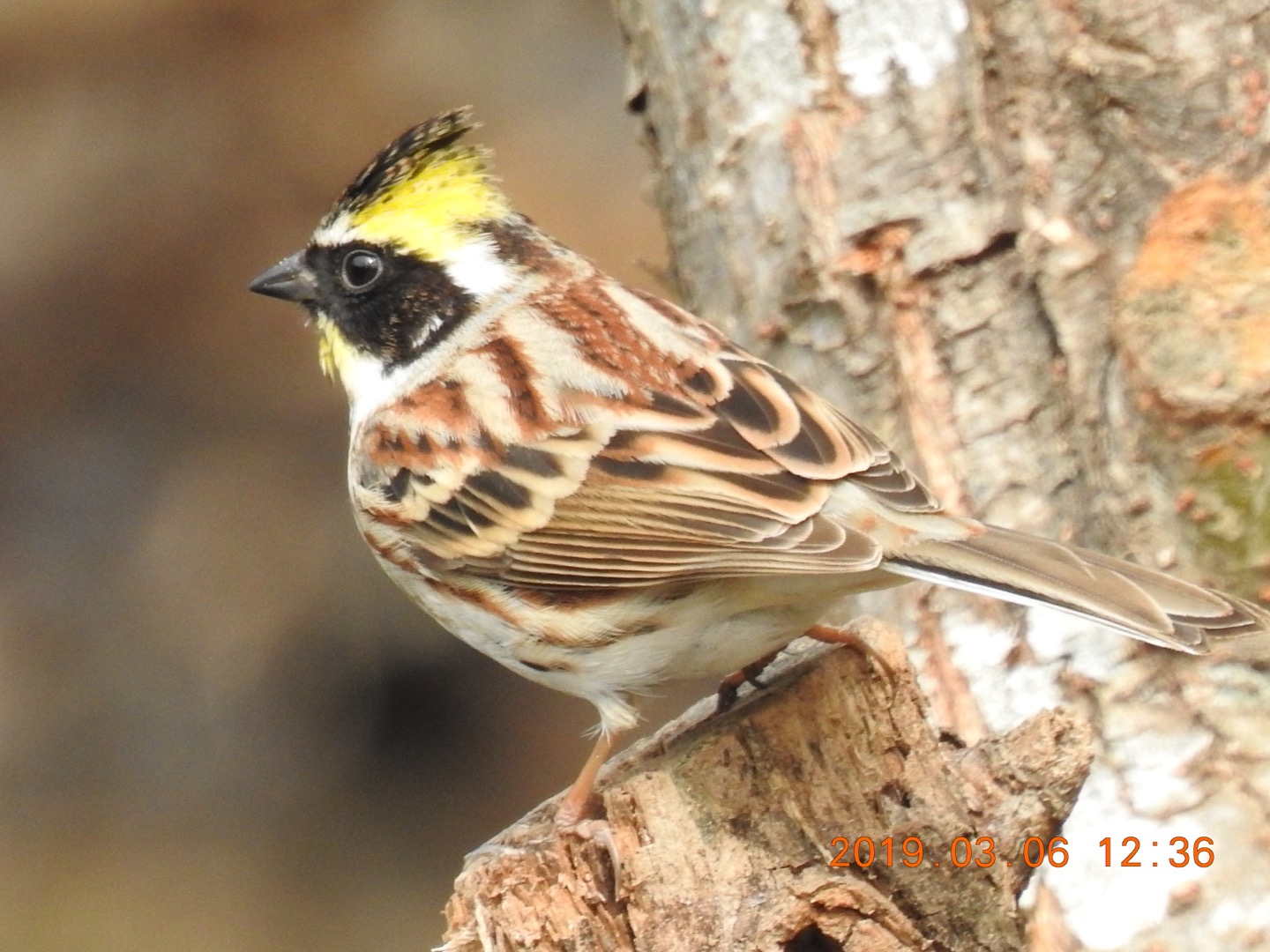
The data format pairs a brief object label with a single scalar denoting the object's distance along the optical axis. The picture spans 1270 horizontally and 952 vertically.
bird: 6.91
